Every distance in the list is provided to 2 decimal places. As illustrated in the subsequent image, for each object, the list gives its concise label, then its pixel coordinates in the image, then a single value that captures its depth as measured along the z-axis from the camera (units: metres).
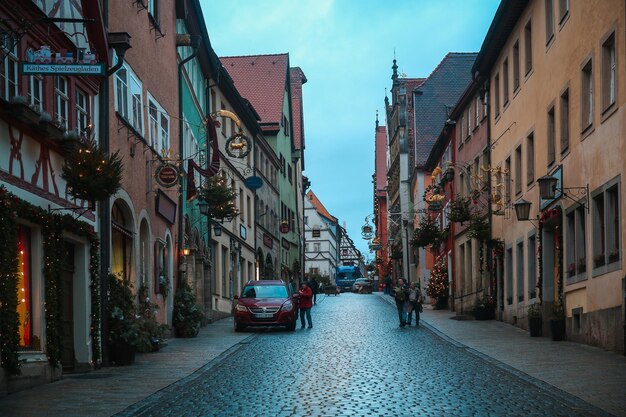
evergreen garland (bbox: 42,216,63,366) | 17.08
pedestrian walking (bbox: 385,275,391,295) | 81.62
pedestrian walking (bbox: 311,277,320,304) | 56.48
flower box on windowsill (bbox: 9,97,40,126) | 15.03
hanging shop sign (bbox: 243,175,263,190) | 45.94
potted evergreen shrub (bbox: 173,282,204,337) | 28.97
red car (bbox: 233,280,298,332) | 31.50
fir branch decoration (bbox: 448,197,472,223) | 37.41
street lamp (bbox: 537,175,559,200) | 24.20
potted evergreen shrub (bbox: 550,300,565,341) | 25.23
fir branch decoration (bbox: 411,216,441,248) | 48.34
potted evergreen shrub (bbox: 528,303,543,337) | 26.83
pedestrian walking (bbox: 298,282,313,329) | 33.12
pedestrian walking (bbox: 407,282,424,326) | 33.09
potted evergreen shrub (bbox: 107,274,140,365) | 20.28
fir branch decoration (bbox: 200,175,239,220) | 33.59
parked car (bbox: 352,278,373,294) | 93.00
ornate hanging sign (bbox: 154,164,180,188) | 25.78
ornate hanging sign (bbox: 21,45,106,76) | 14.69
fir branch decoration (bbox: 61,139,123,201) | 17.05
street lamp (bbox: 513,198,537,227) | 27.50
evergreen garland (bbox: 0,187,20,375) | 14.63
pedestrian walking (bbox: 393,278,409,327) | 33.08
